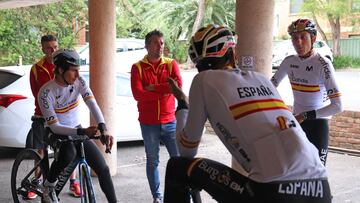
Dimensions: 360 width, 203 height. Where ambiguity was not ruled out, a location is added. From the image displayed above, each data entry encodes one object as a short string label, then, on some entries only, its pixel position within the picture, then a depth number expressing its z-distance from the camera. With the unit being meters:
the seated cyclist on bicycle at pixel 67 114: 4.71
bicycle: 4.74
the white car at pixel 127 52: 18.33
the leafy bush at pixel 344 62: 27.77
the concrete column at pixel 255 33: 5.85
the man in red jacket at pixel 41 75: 6.34
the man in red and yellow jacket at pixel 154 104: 5.75
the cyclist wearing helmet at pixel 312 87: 4.80
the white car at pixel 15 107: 8.68
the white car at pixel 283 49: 23.09
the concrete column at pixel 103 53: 7.48
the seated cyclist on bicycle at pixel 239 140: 2.81
